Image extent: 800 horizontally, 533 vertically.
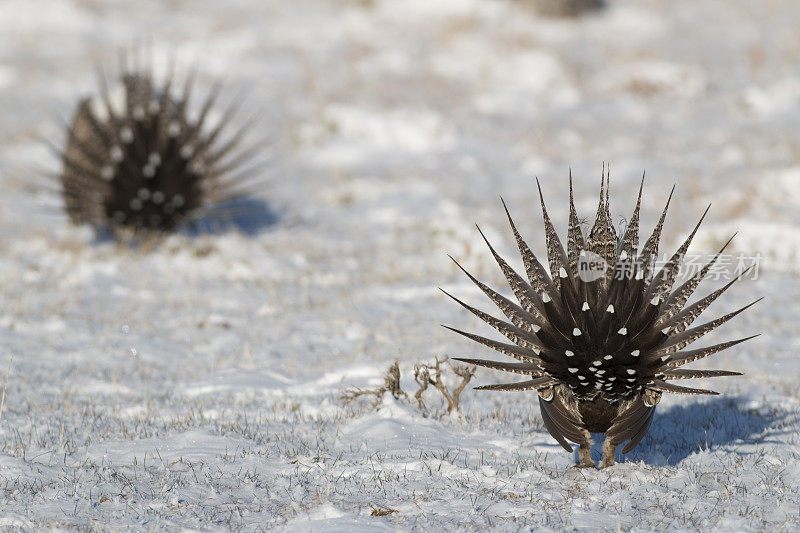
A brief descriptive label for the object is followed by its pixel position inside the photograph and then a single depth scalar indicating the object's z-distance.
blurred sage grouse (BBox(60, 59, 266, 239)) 20.78
